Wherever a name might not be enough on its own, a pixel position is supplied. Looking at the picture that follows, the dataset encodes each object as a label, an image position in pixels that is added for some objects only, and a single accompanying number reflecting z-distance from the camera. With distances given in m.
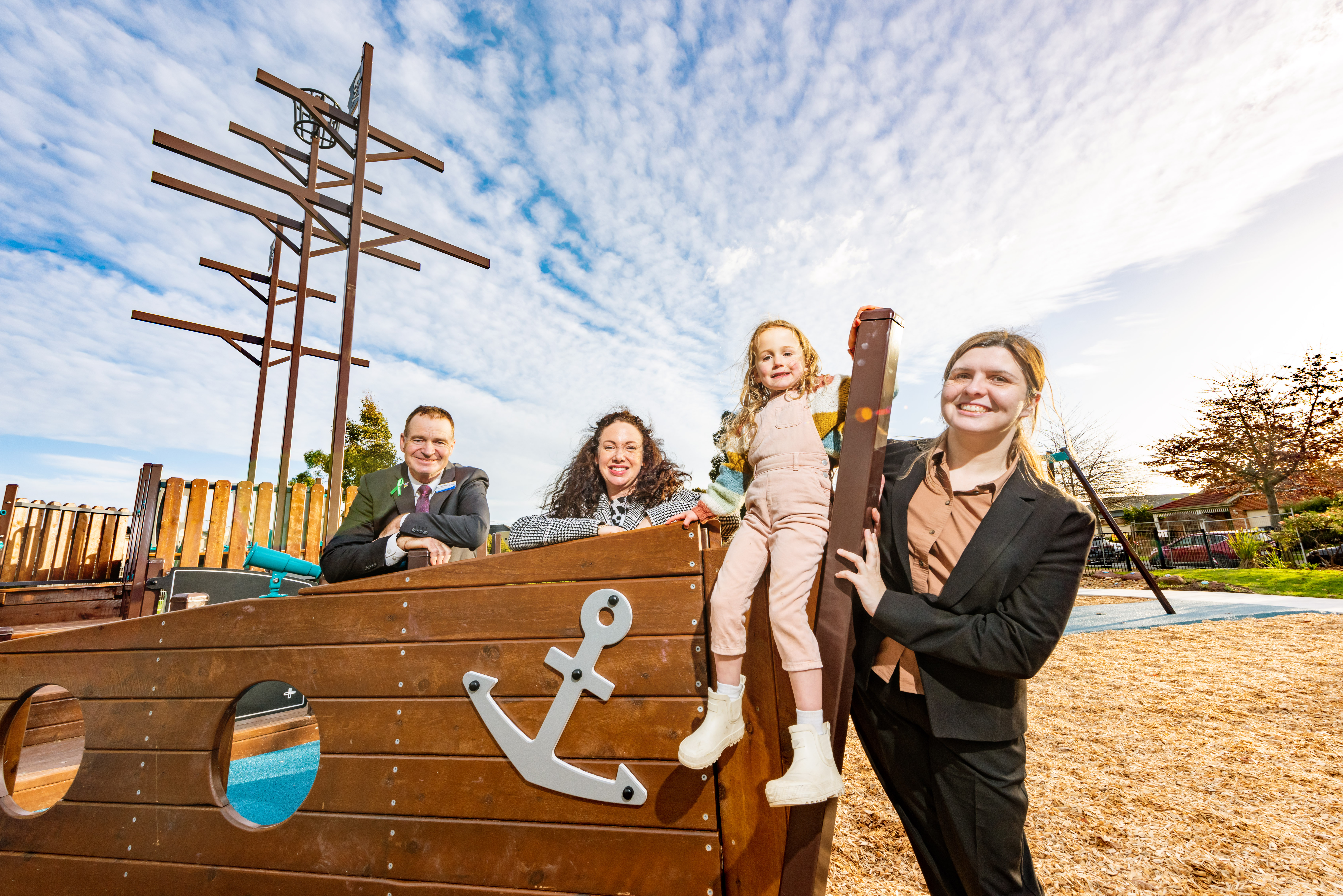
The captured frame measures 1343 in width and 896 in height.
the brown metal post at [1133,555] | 8.03
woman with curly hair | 2.68
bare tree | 20.77
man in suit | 2.78
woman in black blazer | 1.39
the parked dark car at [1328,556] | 14.05
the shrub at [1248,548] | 15.68
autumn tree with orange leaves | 18.73
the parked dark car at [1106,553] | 19.03
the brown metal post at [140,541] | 5.61
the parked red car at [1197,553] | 16.81
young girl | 1.45
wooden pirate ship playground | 1.59
